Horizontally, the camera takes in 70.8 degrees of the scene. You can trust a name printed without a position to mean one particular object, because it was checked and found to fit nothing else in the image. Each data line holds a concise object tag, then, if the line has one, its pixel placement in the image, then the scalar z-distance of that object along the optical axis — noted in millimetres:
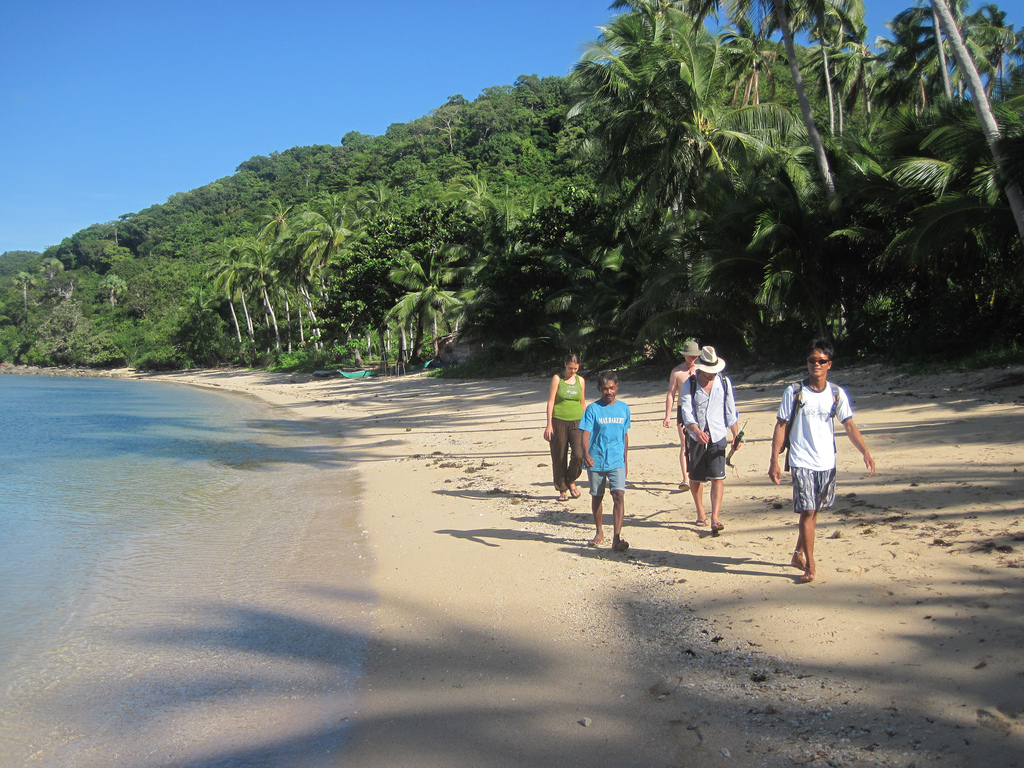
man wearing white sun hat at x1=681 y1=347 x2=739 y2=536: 5941
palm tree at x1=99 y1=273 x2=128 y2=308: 79250
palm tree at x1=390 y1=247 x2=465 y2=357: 30234
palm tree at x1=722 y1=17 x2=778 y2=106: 21391
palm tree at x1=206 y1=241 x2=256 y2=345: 48844
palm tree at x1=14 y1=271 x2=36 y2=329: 83125
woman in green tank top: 7523
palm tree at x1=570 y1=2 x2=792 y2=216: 18203
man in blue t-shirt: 5758
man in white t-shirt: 4598
